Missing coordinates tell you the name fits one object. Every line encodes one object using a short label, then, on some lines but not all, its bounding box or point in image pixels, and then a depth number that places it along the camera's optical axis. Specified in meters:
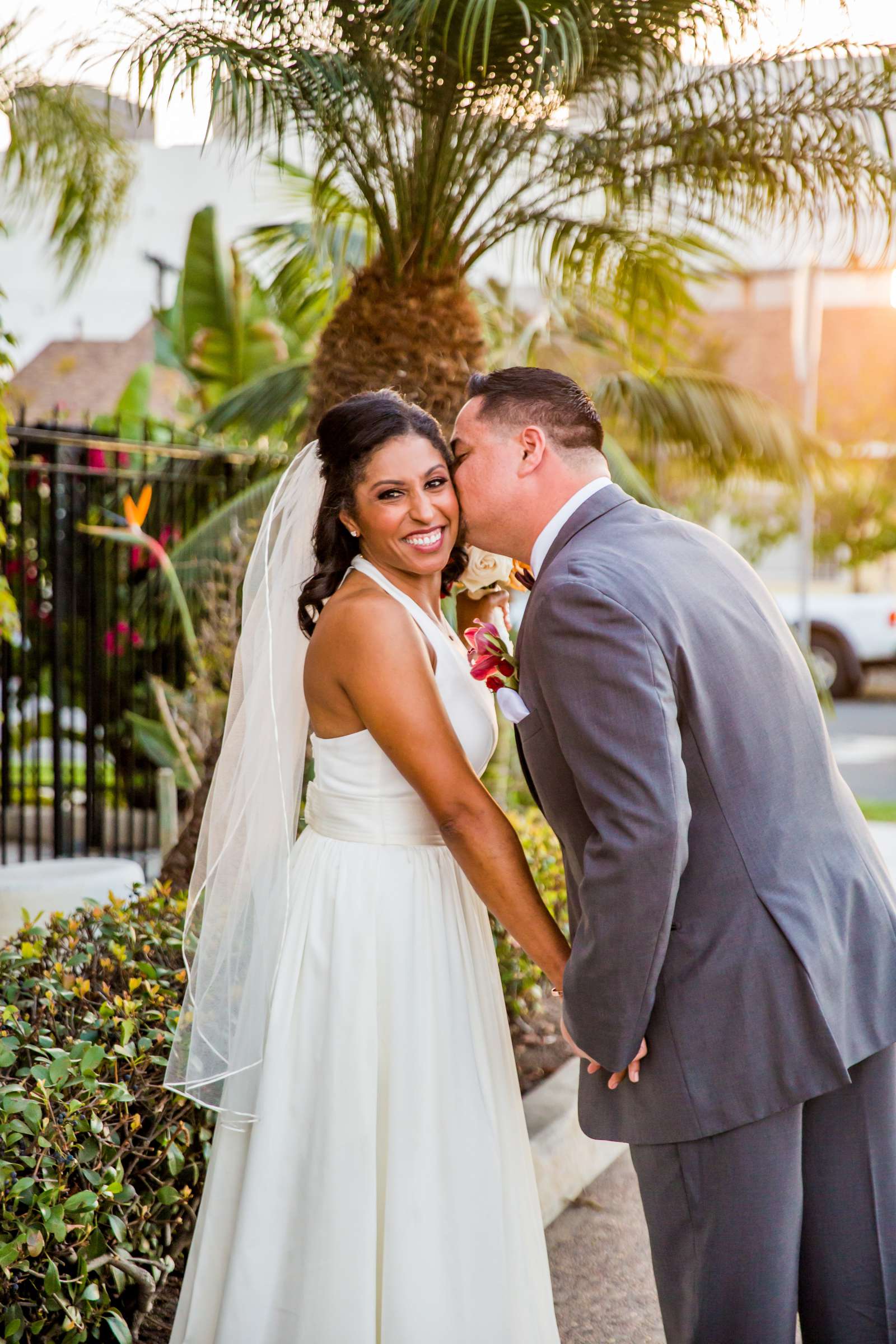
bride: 2.45
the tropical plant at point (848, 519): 25.47
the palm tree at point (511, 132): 4.55
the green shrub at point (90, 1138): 2.45
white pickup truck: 19.81
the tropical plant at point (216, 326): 10.43
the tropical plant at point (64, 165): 6.71
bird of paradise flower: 6.18
